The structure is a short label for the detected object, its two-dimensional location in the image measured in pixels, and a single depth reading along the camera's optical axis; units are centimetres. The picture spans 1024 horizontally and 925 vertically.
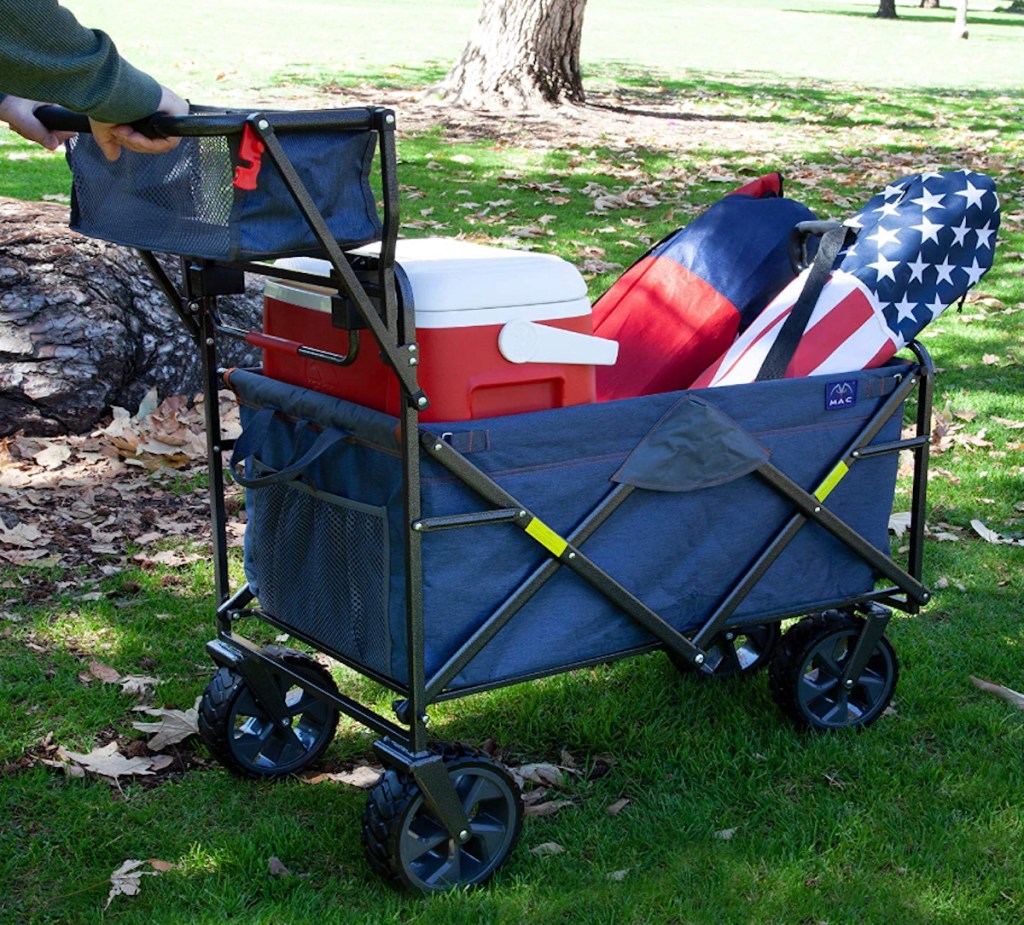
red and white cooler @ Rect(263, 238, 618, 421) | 266
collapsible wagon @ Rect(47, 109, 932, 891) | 246
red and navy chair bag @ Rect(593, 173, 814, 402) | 346
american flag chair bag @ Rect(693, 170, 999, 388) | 340
